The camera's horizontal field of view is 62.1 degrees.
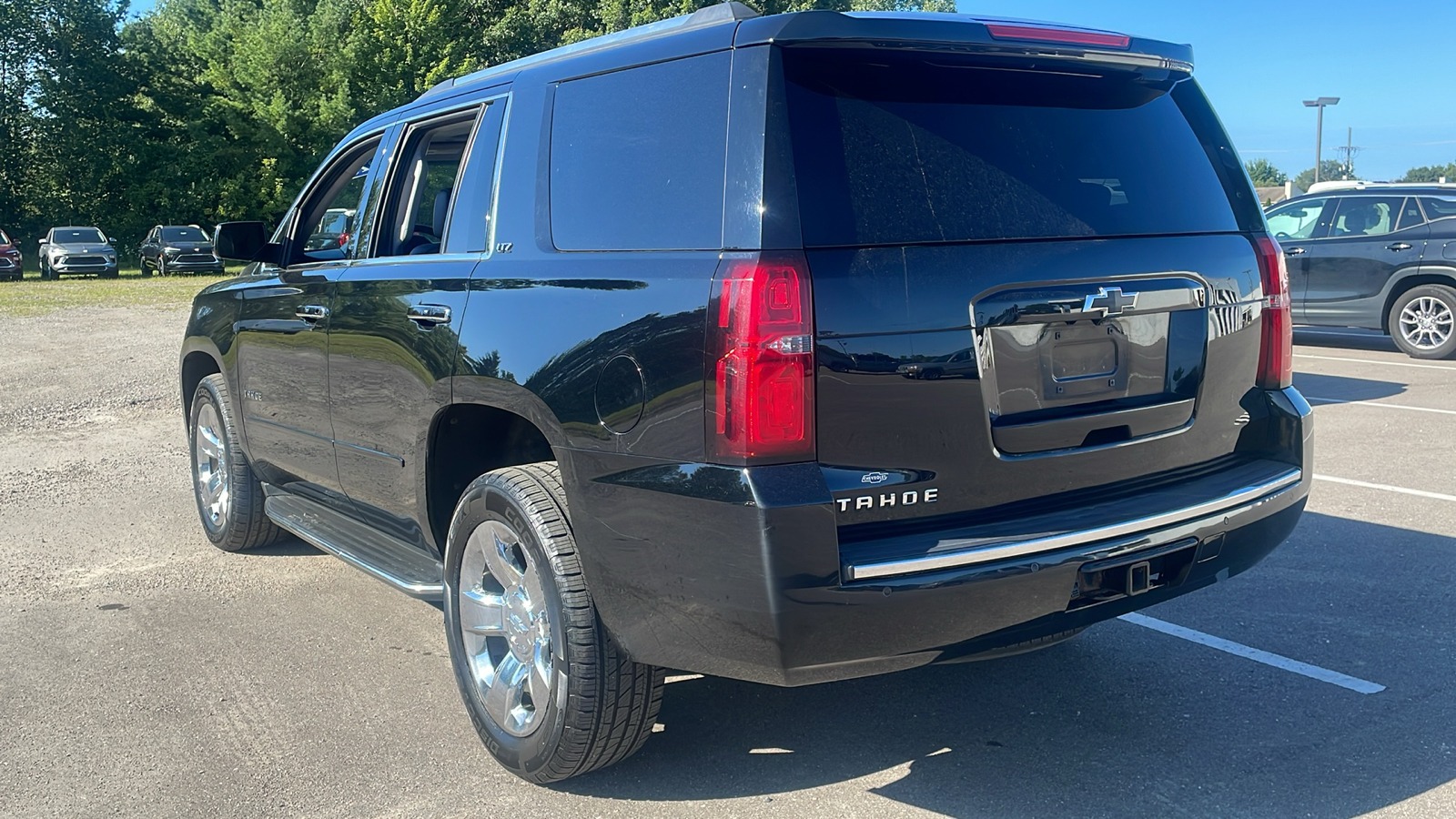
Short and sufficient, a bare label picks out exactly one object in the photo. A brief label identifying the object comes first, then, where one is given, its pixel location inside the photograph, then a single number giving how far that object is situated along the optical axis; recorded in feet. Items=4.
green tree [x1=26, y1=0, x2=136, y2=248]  154.10
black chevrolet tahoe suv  9.00
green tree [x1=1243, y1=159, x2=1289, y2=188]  324.39
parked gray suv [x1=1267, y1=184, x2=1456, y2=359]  40.34
